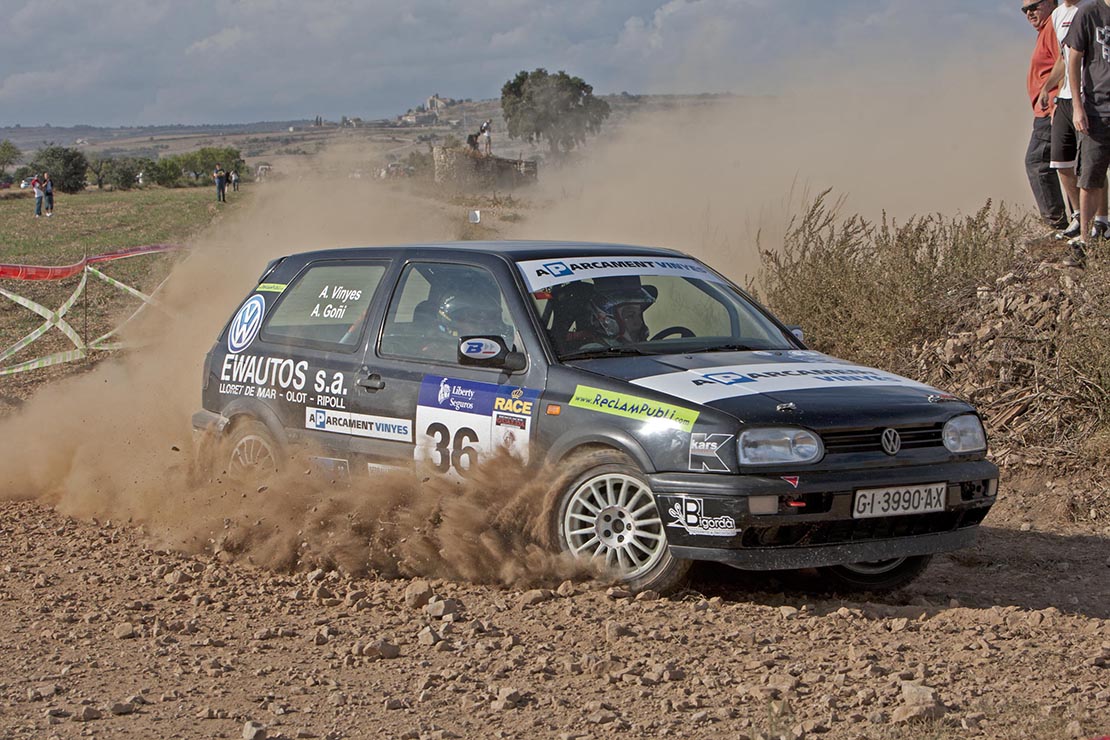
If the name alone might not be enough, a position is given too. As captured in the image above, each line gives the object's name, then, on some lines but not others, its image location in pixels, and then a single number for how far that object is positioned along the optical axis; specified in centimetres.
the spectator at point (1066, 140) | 1970
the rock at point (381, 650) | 1034
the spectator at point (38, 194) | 9931
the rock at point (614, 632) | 1058
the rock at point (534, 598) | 1171
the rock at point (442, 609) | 1141
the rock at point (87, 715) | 901
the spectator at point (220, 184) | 11019
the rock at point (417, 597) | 1182
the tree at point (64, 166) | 17750
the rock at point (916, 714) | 866
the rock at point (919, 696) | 876
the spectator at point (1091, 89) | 1869
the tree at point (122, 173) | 18662
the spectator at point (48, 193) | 10262
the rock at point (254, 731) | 845
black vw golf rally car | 1116
